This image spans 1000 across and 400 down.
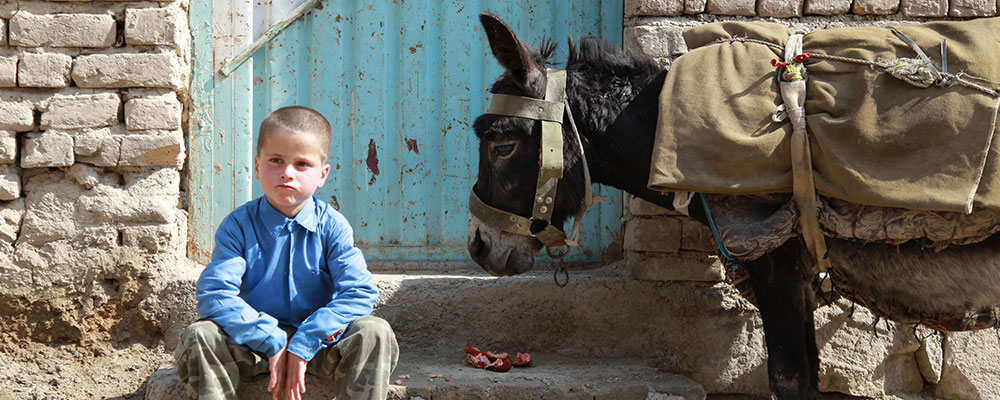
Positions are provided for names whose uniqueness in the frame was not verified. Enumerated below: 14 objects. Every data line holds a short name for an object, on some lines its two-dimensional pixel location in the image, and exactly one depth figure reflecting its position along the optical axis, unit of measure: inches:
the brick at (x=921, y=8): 146.5
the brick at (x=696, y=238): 148.0
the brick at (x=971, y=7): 147.1
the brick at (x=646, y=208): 148.3
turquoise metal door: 157.4
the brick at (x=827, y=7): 145.8
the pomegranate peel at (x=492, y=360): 136.8
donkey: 115.2
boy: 96.9
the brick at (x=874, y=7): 146.0
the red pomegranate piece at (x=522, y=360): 142.3
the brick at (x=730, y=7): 145.6
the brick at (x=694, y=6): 145.6
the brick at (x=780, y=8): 146.0
